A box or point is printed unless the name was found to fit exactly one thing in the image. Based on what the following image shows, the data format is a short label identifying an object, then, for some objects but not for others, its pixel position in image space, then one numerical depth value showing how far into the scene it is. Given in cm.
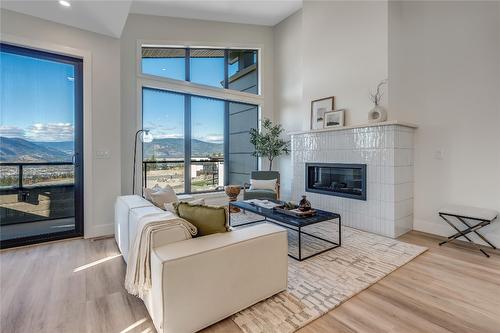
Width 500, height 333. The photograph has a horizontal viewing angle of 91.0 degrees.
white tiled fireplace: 355
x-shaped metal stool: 293
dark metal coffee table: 285
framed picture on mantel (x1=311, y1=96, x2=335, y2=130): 450
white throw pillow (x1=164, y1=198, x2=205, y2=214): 249
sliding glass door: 316
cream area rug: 181
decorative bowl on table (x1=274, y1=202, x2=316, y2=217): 307
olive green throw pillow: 193
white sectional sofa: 151
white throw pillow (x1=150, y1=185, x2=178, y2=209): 288
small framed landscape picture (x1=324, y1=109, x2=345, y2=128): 428
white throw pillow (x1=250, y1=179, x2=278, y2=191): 495
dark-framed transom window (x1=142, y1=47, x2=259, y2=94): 482
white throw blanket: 166
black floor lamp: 391
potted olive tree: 559
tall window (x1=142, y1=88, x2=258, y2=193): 481
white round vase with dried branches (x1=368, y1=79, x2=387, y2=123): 366
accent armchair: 467
